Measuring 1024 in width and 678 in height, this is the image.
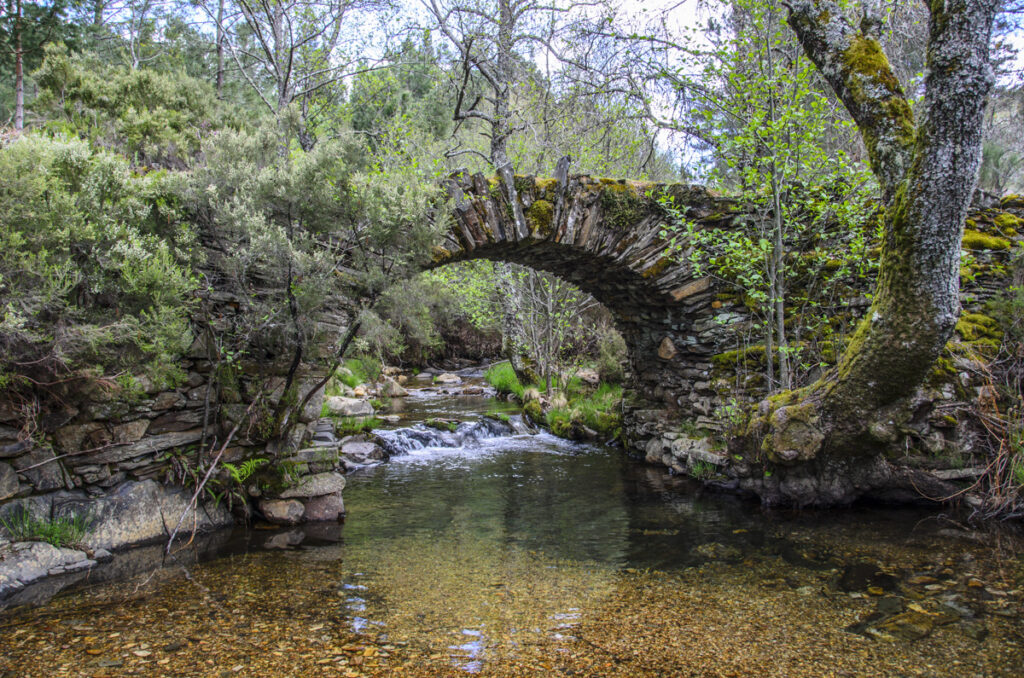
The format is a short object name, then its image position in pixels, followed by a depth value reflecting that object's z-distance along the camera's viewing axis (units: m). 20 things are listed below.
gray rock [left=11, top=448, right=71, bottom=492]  4.04
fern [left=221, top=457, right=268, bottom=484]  4.90
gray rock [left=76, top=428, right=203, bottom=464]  4.41
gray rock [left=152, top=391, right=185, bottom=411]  4.72
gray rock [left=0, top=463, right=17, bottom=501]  3.89
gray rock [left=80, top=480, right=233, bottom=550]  4.28
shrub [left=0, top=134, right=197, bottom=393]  3.72
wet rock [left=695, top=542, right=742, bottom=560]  4.44
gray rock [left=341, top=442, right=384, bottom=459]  8.12
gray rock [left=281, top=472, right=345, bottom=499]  5.27
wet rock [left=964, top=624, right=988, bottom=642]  2.93
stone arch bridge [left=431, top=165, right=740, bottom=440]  6.49
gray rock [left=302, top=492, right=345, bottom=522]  5.34
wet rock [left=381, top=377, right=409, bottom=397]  13.52
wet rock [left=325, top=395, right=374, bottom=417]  10.06
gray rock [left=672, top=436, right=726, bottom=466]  6.73
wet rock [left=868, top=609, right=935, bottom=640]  2.99
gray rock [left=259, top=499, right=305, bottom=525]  5.14
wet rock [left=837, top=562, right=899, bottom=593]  3.67
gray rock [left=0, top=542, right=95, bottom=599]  3.63
